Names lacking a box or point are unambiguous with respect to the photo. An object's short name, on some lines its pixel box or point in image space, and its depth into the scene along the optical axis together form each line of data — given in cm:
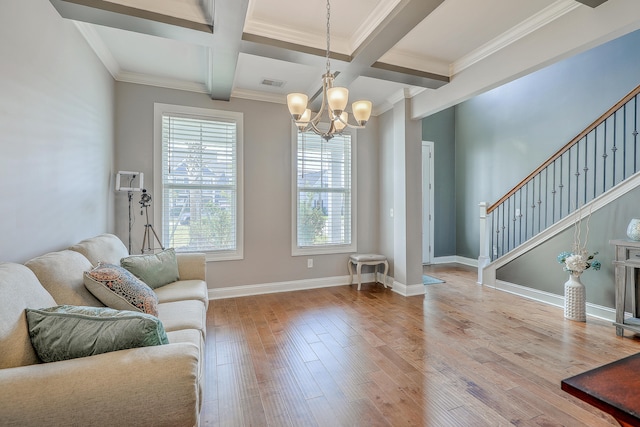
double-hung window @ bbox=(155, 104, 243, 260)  378
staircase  376
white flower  324
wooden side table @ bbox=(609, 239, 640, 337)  274
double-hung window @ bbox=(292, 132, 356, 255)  443
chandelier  221
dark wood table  81
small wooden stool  445
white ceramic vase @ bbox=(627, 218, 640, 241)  280
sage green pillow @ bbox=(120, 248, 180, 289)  247
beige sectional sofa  98
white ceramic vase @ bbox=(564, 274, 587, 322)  320
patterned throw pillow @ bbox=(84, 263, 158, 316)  177
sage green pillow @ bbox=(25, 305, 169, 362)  118
